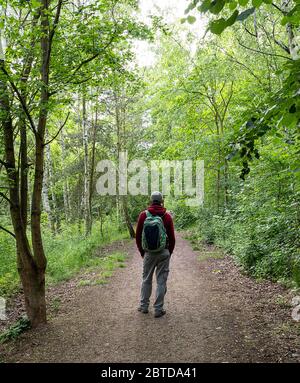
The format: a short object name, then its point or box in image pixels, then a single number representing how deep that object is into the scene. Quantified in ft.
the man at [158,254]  19.19
